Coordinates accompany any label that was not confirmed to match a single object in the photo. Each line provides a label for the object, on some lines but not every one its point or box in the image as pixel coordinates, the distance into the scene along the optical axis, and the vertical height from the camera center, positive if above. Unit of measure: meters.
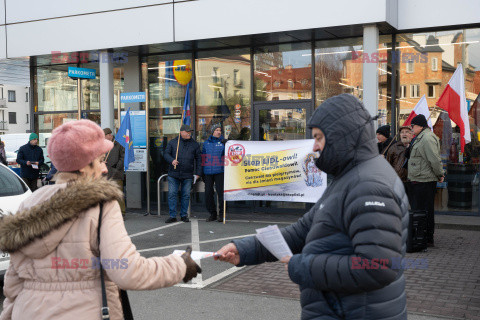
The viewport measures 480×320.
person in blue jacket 10.93 -0.66
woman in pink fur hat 2.19 -0.49
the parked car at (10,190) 6.23 -0.67
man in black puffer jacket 2.11 -0.40
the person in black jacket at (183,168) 11.04 -0.70
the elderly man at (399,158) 8.48 -0.41
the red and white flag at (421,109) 9.70 +0.42
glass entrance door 11.42 +0.21
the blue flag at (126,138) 11.75 -0.06
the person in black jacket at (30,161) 13.40 -0.62
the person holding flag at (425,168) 8.03 -0.55
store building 9.95 +1.76
